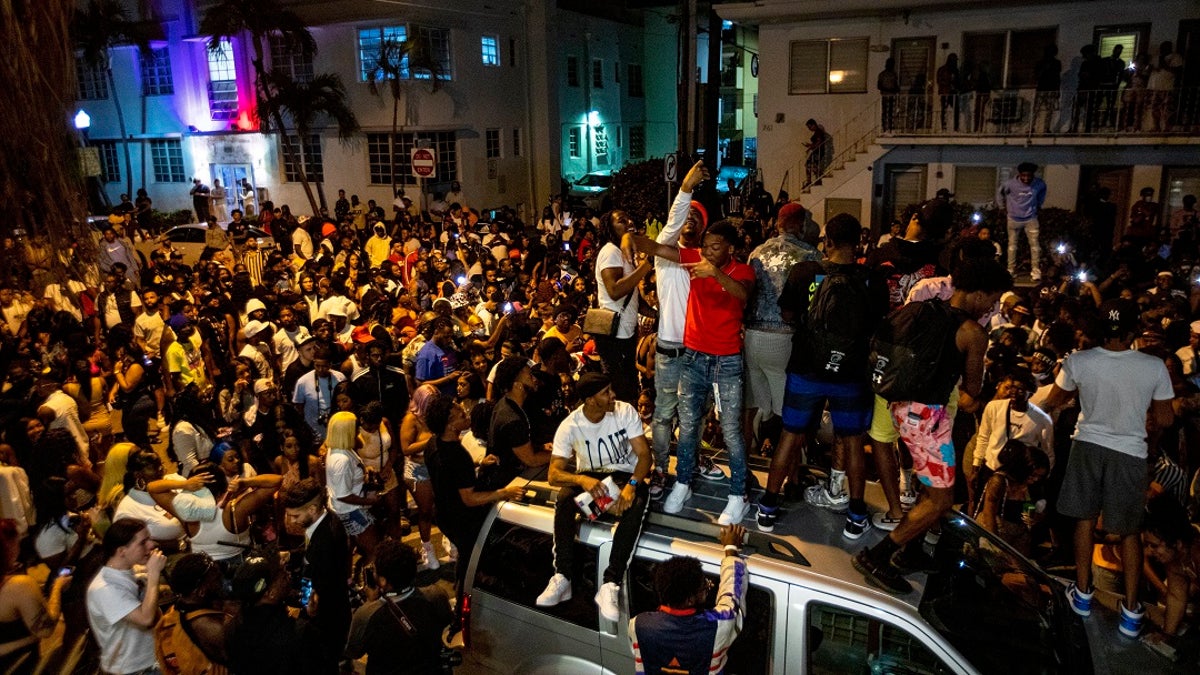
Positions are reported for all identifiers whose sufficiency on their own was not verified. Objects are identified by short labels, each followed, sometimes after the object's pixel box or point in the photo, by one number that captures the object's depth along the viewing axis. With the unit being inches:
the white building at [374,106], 1026.7
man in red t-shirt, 193.0
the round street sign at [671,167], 452.1
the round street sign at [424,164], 703.1
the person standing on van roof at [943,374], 170.2
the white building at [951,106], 665.6
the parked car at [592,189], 1096.5
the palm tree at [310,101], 1014.4
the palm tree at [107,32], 1103.6
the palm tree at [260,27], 976.3
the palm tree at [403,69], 975.6
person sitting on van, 173.9
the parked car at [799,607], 145.6
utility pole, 532.1
